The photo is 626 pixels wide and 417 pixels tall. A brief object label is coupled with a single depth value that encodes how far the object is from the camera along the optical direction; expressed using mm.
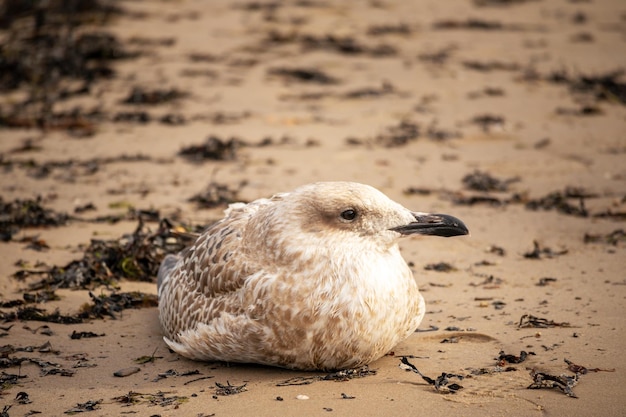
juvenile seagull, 8562
